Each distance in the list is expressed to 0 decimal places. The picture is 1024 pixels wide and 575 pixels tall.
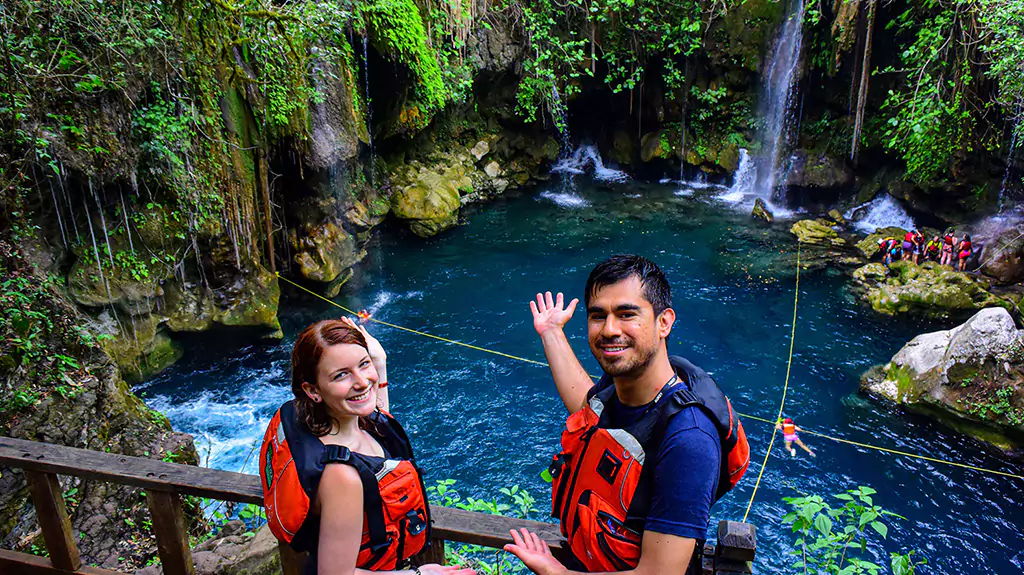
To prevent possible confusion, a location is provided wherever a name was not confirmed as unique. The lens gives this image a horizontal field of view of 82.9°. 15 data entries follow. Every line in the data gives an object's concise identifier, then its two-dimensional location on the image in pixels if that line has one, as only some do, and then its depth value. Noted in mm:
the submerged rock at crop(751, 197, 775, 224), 13961
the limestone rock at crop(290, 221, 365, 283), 9820
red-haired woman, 1436
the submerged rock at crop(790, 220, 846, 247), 12453
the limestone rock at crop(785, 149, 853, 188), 14203
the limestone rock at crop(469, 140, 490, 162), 15543
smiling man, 1324
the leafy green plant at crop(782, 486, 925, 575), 2105
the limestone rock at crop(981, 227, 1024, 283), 10234
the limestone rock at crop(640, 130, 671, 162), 16516
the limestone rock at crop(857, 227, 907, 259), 11859
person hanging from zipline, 7188
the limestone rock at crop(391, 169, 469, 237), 13031
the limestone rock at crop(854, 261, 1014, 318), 9500
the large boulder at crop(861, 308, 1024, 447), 7027
